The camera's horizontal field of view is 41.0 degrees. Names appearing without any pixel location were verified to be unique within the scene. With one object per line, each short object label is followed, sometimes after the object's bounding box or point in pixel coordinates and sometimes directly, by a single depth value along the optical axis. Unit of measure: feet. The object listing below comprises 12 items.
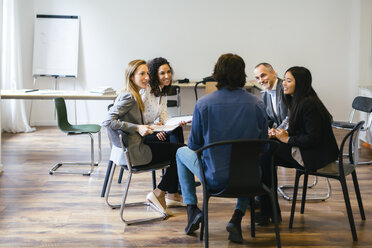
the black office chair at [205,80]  23.78
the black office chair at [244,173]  9.05
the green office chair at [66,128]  16.08
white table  18.21
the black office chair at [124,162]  11.43
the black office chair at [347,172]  10.72
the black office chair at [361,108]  17.86
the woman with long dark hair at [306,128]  10.81
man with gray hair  13.30
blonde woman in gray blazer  11.65
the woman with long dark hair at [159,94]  13.37
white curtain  23.36
